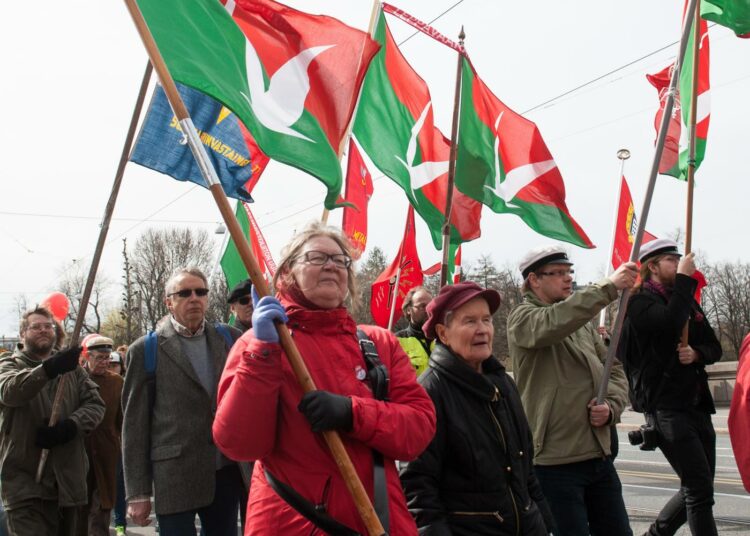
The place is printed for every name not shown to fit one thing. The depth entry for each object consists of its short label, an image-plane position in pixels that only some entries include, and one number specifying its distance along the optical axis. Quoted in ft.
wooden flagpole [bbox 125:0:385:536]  8.29
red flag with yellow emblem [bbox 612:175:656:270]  27.02
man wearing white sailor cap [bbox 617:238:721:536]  15.70
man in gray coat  13.15
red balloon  24.21
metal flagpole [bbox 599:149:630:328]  27.34
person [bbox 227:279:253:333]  17.81
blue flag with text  14.85
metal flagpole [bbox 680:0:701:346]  16.74
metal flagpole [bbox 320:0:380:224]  12.74
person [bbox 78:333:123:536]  23.38
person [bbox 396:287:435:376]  21.74
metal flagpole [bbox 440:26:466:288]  16.24
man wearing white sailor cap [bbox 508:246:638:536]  13.37
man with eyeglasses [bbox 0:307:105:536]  16.44
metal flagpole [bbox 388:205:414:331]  25.93
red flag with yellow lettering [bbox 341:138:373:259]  24.56
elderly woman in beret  10.14
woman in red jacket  8.34
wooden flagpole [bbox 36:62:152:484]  13.99
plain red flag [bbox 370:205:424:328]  28.96
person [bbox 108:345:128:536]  26.07
